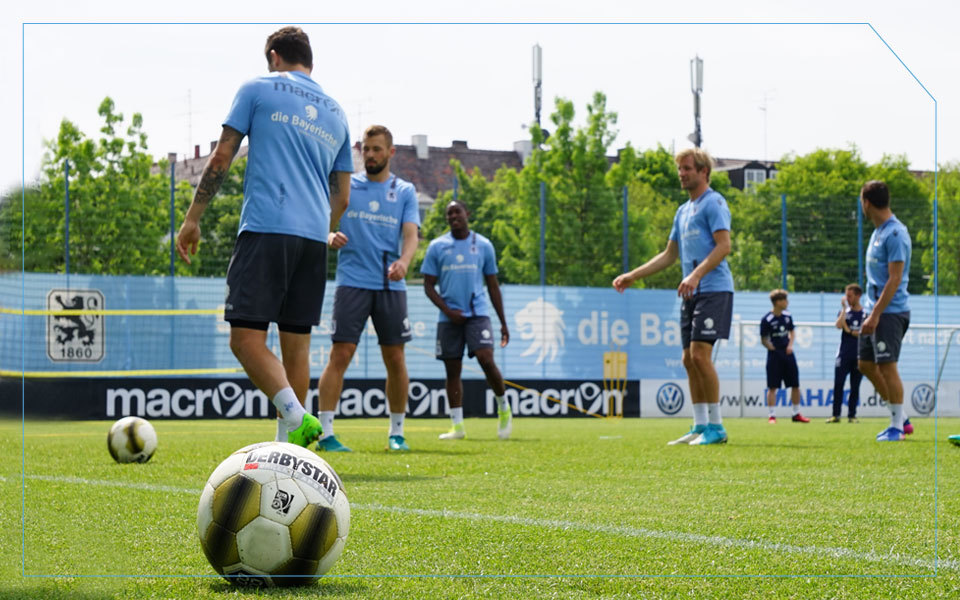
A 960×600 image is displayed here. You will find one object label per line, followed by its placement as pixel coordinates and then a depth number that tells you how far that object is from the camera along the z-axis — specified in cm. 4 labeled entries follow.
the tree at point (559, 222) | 2292
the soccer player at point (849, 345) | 1647
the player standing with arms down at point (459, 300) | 1089
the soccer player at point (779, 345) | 1784
